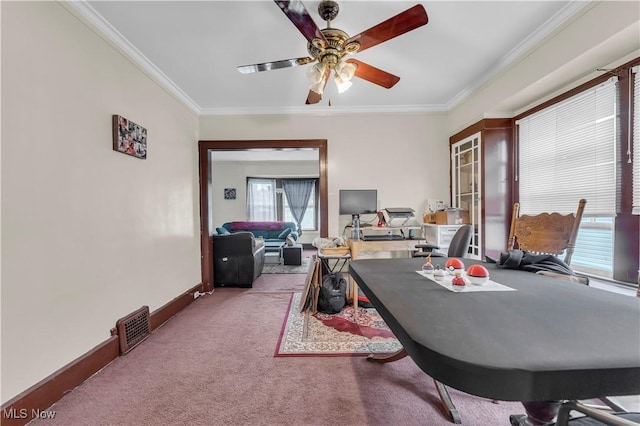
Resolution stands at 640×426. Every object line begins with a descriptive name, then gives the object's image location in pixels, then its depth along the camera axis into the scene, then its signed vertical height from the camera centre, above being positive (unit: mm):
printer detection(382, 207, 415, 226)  3611 -89
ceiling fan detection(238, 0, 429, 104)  1490 +1033
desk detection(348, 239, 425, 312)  3246 -455
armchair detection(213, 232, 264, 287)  4066 -725
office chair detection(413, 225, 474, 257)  2604 -356
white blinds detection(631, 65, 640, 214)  1792 +442
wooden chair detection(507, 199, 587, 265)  1829 -198
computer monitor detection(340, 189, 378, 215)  3844 +89
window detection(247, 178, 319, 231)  8070 +162
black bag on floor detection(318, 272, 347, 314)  2996 -962
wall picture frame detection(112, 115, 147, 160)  2221 +627
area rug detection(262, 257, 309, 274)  5191 -1197
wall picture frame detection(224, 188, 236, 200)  7930 +485
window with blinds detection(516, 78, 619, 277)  1990 +333
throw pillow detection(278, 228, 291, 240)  6755 -626
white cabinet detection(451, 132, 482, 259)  3154 +321
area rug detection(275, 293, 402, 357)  2225 -1146
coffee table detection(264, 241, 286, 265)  6242 -1013
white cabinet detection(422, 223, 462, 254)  3457 -356
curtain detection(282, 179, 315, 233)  8219 +454
